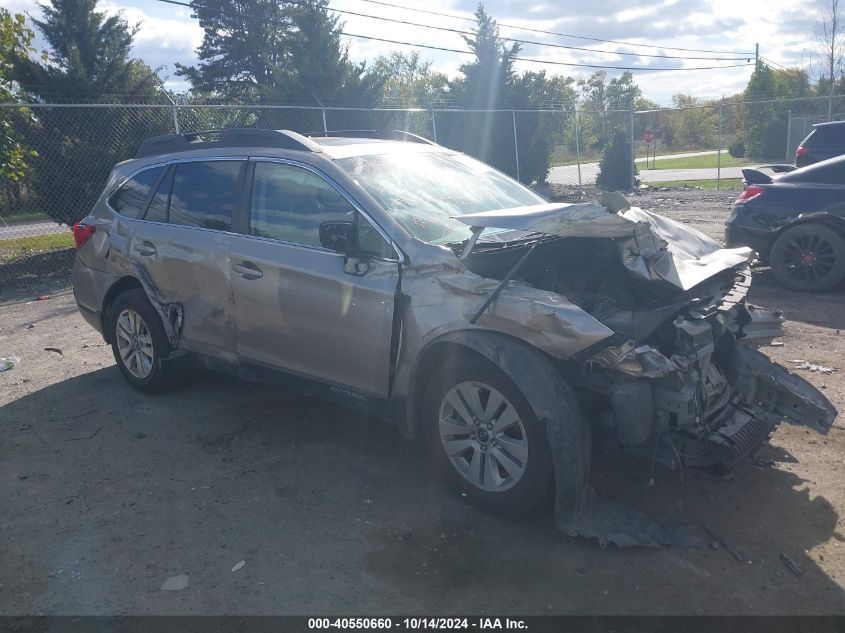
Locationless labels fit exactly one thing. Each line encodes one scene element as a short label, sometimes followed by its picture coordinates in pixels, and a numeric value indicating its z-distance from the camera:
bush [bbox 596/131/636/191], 22.09
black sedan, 7.98
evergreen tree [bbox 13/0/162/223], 12.93
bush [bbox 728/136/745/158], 37.31
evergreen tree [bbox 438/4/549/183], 21.95
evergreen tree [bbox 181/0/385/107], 19.86
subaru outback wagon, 3.56
